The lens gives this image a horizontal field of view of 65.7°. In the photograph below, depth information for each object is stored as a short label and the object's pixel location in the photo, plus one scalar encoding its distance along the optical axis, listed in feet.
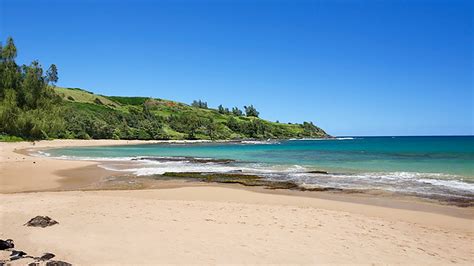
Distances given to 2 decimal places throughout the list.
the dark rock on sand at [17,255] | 23.81
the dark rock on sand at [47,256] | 24.06
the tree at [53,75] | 226.01
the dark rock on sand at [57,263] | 22.84
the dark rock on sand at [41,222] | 32.60
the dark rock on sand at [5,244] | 25.54
